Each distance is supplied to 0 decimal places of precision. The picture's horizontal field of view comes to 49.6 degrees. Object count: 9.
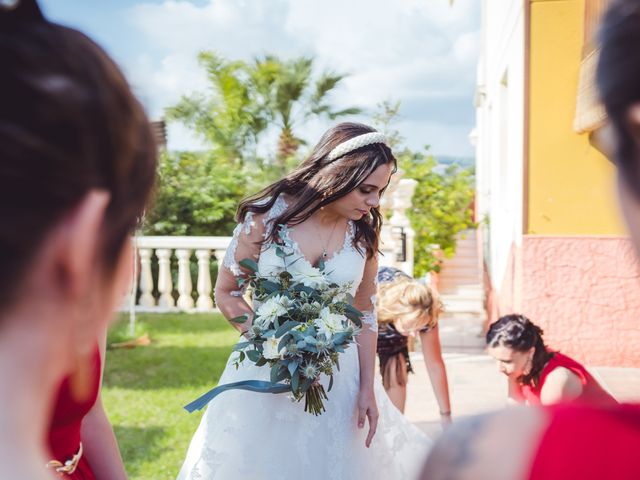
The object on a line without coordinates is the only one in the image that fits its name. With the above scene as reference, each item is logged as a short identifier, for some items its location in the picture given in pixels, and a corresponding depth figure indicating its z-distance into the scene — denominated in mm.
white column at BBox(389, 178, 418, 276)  8398
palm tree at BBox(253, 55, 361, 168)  17906
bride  2846
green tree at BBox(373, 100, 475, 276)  11258
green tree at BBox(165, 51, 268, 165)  17828
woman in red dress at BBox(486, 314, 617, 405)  3135
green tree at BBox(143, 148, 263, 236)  13875
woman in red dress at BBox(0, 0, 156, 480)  595
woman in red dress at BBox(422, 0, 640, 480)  583
